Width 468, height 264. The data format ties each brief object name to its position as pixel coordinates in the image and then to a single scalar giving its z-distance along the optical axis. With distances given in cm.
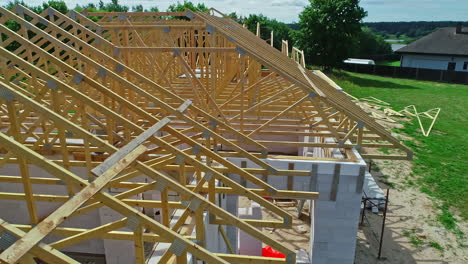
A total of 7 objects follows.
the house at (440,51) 4056
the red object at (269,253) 876
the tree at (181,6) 4611
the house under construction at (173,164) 354
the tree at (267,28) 4569
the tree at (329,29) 3475
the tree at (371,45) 6502
